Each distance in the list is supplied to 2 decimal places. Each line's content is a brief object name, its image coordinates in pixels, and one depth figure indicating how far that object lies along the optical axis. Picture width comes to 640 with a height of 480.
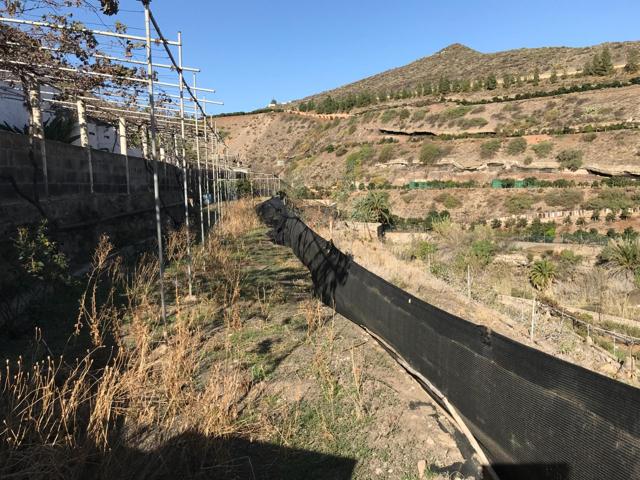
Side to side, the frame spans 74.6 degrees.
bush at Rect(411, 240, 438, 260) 20.90
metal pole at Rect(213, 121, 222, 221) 16.13
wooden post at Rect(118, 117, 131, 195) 13.89
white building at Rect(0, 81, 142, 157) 12.21
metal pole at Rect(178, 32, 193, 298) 6.71
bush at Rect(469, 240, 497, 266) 24.48
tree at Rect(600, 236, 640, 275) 22.66
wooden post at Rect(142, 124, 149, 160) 17.47
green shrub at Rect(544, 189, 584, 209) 37.12
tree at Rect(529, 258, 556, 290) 22.28
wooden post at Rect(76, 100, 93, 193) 10.65
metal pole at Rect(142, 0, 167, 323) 4.99
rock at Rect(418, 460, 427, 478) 3.02
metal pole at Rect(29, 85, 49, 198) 7.81
